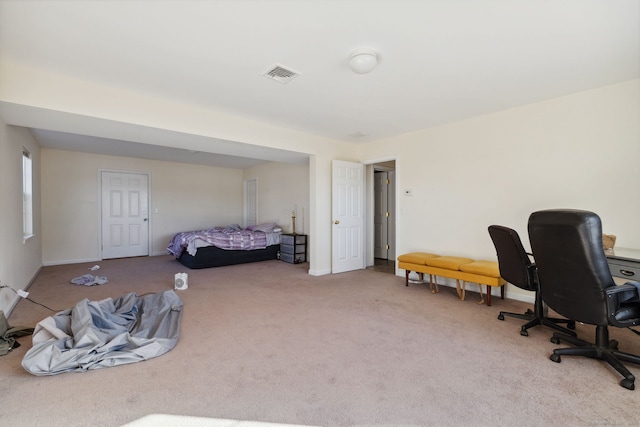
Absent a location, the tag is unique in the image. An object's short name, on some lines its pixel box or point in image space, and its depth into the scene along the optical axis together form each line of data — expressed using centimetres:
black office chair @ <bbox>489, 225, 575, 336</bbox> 257
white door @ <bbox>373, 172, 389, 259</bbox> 663
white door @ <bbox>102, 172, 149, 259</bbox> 652
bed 550
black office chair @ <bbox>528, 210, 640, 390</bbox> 182
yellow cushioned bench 326
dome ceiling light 226
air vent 257
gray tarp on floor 200
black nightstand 604
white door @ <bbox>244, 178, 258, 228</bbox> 805
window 421
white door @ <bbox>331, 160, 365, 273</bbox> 502
